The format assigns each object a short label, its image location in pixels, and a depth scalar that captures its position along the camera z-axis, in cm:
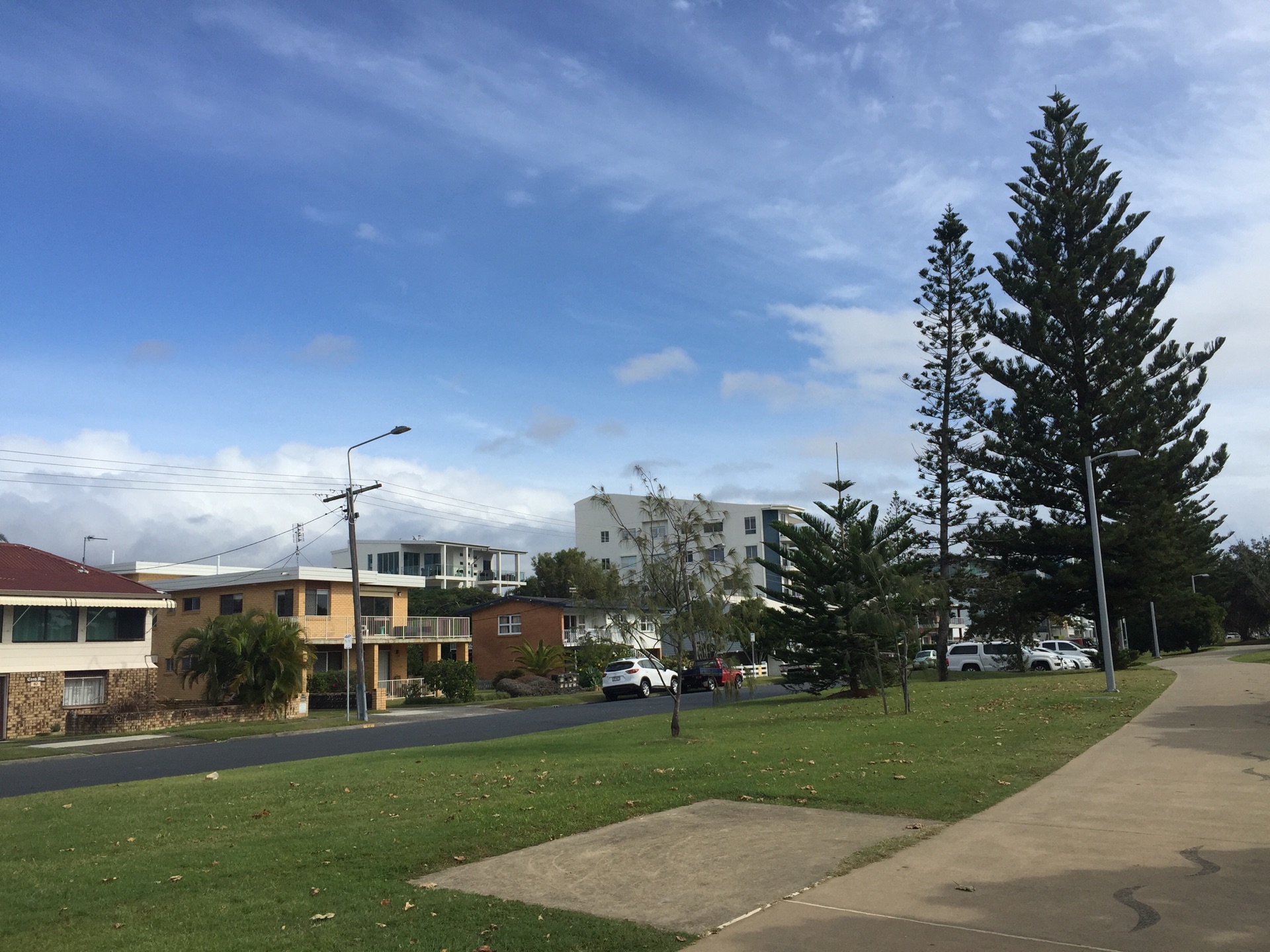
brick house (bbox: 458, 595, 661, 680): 5278
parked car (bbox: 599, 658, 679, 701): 3997
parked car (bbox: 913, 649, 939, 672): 4247
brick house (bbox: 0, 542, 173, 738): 3073
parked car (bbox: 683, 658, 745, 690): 3509
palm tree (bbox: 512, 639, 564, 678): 4784
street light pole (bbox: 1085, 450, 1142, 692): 2405
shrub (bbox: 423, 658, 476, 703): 4019
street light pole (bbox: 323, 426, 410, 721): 2950
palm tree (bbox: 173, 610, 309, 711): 3216
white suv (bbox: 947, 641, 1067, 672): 3938
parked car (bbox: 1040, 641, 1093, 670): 4181
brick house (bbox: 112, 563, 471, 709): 4297
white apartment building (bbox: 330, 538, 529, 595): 9038
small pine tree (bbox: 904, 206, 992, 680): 3809
